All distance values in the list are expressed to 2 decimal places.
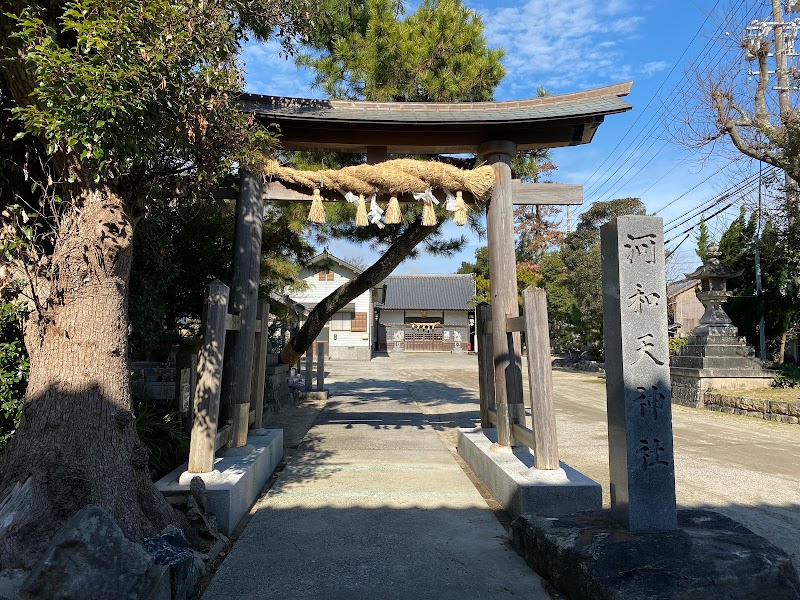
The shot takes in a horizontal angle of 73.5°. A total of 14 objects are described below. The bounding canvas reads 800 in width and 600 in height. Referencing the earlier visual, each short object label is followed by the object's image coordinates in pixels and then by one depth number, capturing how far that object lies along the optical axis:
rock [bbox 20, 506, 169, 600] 2.27
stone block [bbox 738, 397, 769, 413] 10.32
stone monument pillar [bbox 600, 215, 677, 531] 3.17
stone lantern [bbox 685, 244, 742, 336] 13.22
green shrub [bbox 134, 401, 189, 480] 4.80
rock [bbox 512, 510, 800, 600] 2.52
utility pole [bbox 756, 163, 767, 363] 14.29
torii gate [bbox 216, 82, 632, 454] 5.39
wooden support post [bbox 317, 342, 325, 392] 13.58
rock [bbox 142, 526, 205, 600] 2.81
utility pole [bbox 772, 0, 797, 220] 11.54
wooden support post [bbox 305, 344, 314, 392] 13.34
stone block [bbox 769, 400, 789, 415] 9.86
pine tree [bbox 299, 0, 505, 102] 8.78
